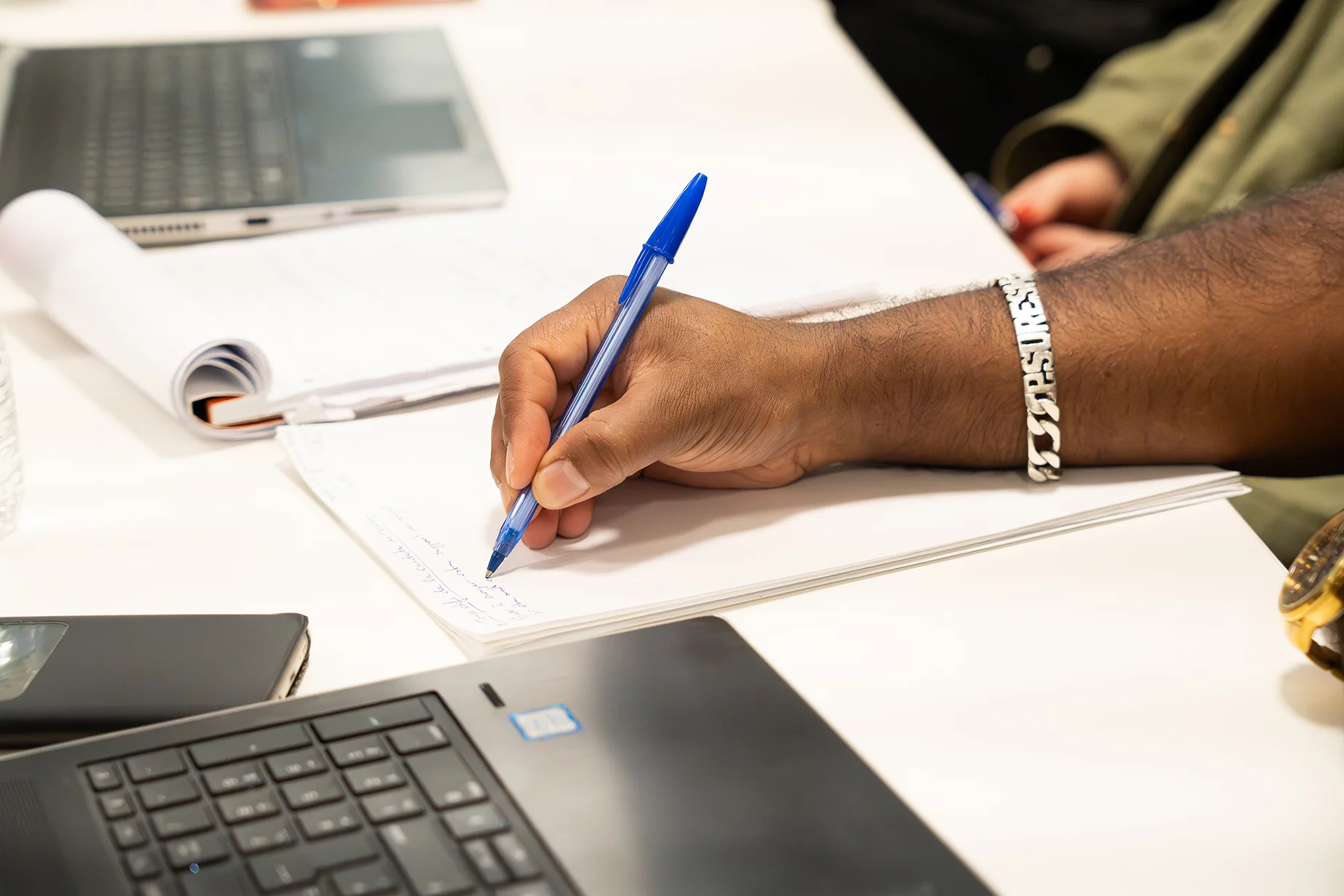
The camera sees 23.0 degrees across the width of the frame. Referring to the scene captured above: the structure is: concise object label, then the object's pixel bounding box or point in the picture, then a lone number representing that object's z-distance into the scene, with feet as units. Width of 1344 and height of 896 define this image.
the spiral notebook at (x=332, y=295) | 4.07
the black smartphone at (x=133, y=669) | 3.51
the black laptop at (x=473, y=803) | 3.34
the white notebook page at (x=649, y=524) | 3.75
